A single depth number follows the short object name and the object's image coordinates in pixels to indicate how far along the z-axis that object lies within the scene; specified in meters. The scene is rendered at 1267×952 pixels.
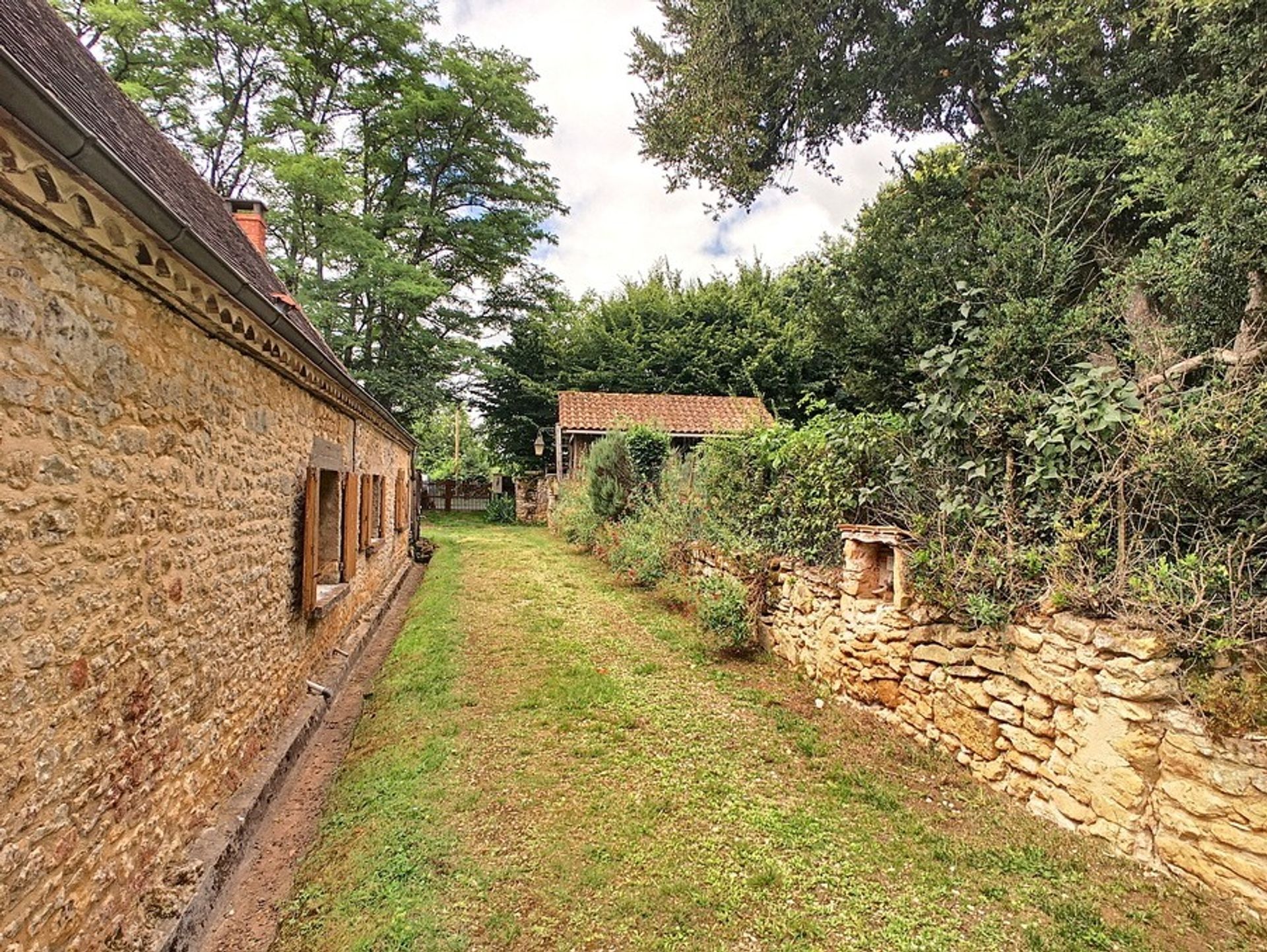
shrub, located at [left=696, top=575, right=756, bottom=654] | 6.29
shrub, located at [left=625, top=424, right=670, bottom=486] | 12.80
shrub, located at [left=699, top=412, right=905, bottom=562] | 5.11
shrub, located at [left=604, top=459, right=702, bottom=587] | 8.92
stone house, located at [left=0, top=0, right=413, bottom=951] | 1.81
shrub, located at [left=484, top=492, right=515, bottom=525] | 22.47
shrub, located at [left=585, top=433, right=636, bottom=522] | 12.59
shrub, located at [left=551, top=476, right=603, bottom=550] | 13.55
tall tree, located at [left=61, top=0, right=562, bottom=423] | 17.08
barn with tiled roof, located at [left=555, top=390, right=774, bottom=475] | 17.36
